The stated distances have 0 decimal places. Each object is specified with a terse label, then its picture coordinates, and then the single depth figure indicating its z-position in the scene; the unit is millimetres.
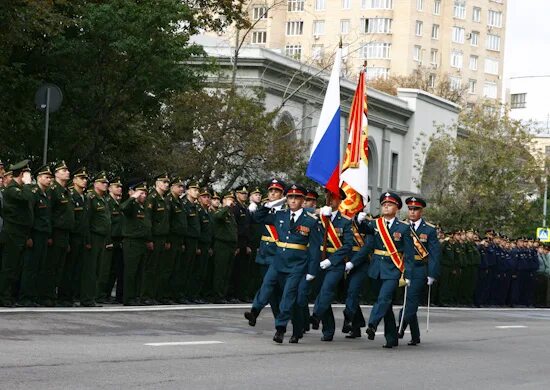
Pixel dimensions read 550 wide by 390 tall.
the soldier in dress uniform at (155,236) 21844
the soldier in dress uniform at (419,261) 18298
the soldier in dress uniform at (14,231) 18938
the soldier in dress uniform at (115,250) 21547
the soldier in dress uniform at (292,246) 16750
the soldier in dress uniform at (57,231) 19641
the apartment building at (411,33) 117250
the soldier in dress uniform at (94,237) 20250
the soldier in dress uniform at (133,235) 21391
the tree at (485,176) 56094
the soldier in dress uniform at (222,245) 23953
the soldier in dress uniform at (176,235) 22453
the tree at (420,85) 91000
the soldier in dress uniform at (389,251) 17594
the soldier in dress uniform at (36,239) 19250
